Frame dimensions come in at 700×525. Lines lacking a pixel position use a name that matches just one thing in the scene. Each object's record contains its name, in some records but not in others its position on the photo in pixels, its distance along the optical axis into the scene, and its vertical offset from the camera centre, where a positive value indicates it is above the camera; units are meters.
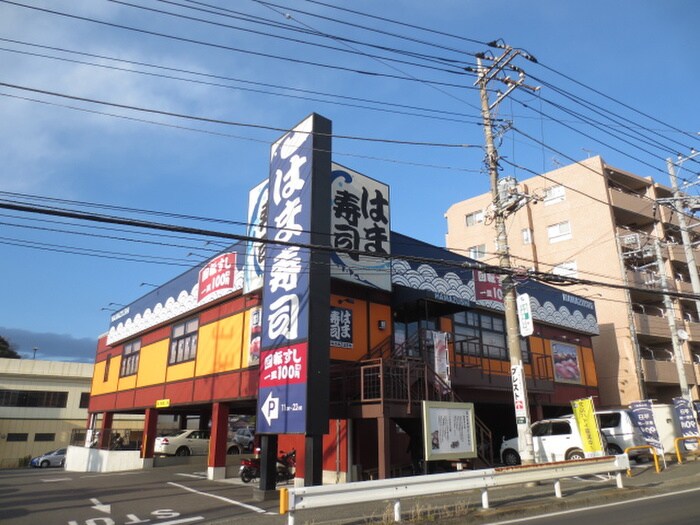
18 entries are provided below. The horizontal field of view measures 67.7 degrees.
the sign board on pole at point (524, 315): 13.80 +2.97
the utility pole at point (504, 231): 12.97 +5.21
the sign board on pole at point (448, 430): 12.88 +0.05
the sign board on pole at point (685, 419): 18.25 +0.39
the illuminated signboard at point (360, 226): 16.67 +6.48
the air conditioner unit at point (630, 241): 34.28 +12.15
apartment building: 32.75 +11.79
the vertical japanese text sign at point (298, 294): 12.32 +3.40
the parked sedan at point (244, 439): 28.34 -0.30
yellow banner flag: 14.56 +0.08
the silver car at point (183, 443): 26.05 -0.46
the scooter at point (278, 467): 16.23 -1.03
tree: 68.75 +10.90
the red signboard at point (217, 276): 19.45 +5.82
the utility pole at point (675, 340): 23.39 +4.03
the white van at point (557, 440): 17.30 -0.28
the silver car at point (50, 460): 34.84 -1.66
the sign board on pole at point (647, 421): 16.27 +0.29
